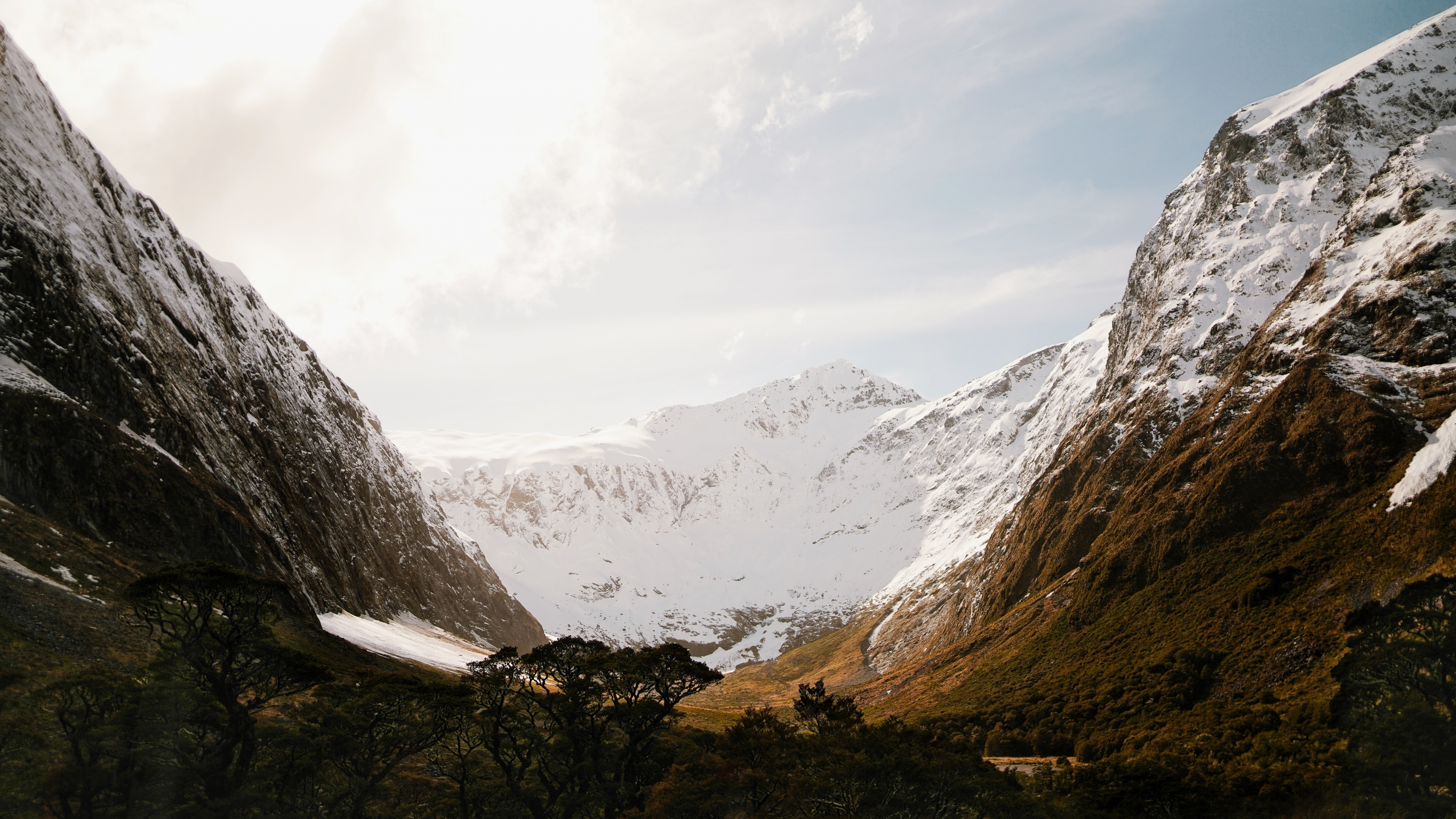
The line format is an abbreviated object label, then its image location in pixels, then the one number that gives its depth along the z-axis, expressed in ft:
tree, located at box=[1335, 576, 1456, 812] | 127.34
